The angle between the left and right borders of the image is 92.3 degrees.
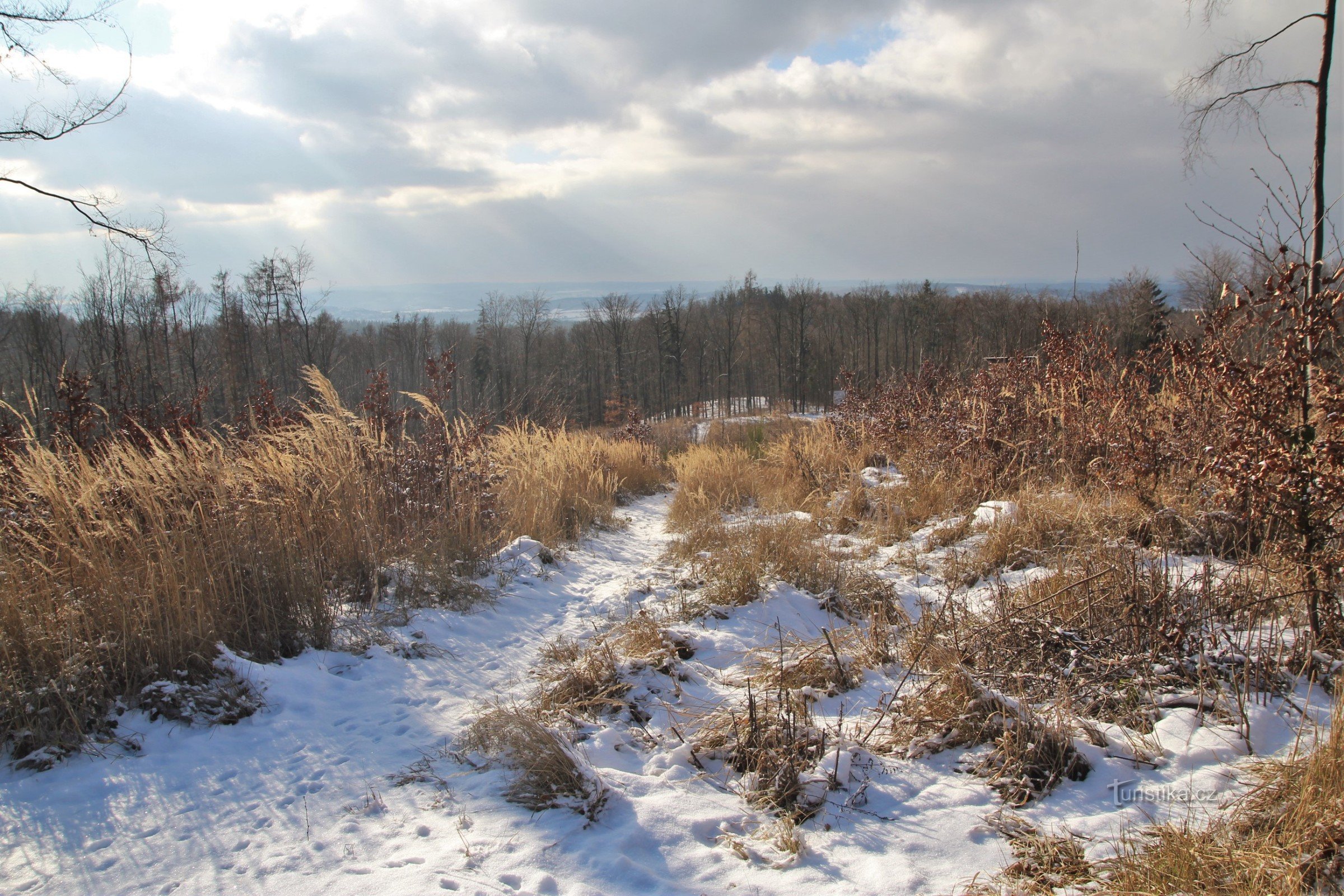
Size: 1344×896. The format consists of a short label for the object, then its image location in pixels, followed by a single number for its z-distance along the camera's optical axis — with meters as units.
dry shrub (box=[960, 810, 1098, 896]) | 1.74
